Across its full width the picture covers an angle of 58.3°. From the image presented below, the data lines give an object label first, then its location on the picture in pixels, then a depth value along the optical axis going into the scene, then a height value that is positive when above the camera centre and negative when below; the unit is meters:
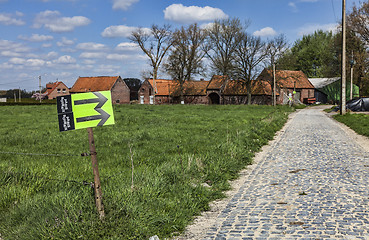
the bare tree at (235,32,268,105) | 58.81 +6.66
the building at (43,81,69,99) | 111.56 +3.03
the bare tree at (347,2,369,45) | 57.54 +12.08
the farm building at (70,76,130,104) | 82.44 +2.99
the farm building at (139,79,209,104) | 76.69 +0.85
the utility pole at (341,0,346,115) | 29.32 +3.43
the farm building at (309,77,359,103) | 72.78 +0.31
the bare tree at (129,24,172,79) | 71.06 +11.46
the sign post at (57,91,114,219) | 4.73 -0.22
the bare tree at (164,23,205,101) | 66.31 +7.92
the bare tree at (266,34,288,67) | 57.56 +7.42
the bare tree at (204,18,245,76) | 62.81 +10.97
